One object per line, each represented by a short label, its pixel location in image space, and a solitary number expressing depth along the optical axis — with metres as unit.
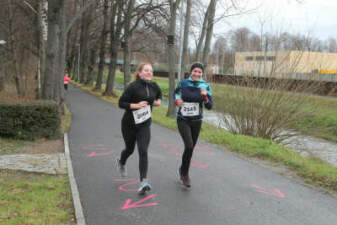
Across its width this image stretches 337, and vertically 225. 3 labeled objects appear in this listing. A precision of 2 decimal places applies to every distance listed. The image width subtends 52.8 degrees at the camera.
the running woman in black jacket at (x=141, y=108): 4.89
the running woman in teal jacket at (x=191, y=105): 5.20
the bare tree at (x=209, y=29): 15.47
